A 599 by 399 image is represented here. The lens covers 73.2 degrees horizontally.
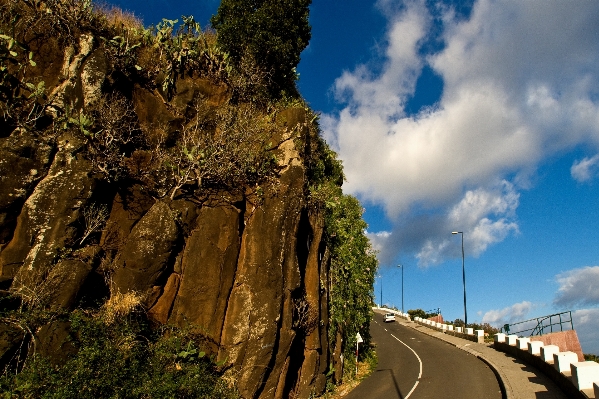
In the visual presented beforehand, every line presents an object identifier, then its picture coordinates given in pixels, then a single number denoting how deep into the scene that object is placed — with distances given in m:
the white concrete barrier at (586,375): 12.66
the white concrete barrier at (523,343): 20.91
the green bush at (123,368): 9.05
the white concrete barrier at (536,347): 19.11
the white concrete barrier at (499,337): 24.97
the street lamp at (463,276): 42.88
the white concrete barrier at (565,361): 15.02
